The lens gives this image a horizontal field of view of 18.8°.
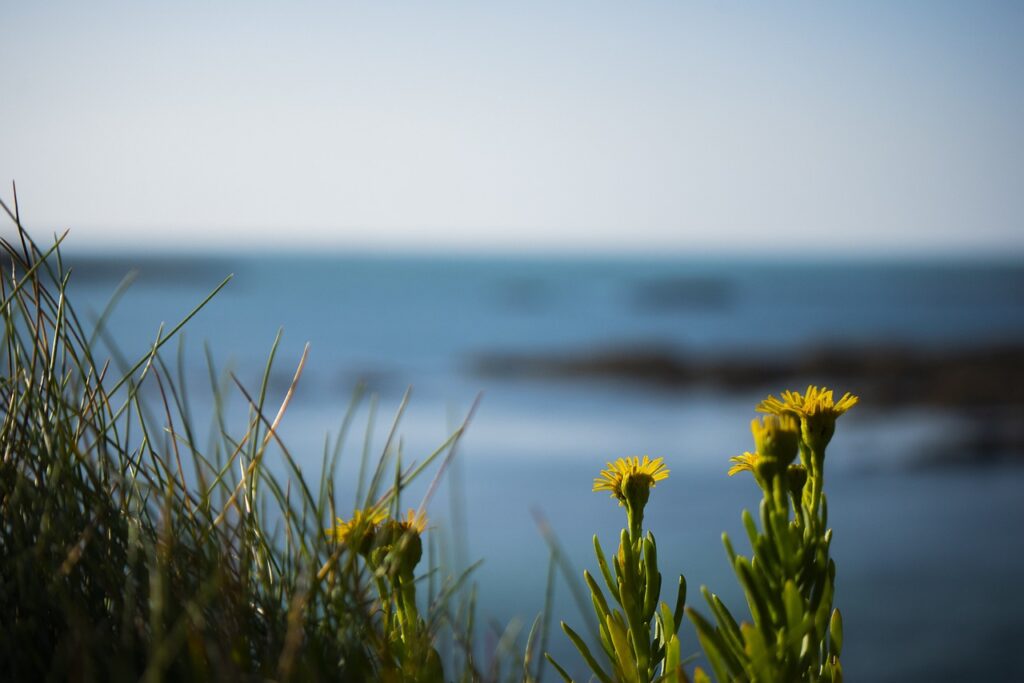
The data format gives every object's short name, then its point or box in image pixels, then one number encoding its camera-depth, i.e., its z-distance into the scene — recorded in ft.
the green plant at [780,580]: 3.28
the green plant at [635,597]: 3.43
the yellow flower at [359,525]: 3.29
